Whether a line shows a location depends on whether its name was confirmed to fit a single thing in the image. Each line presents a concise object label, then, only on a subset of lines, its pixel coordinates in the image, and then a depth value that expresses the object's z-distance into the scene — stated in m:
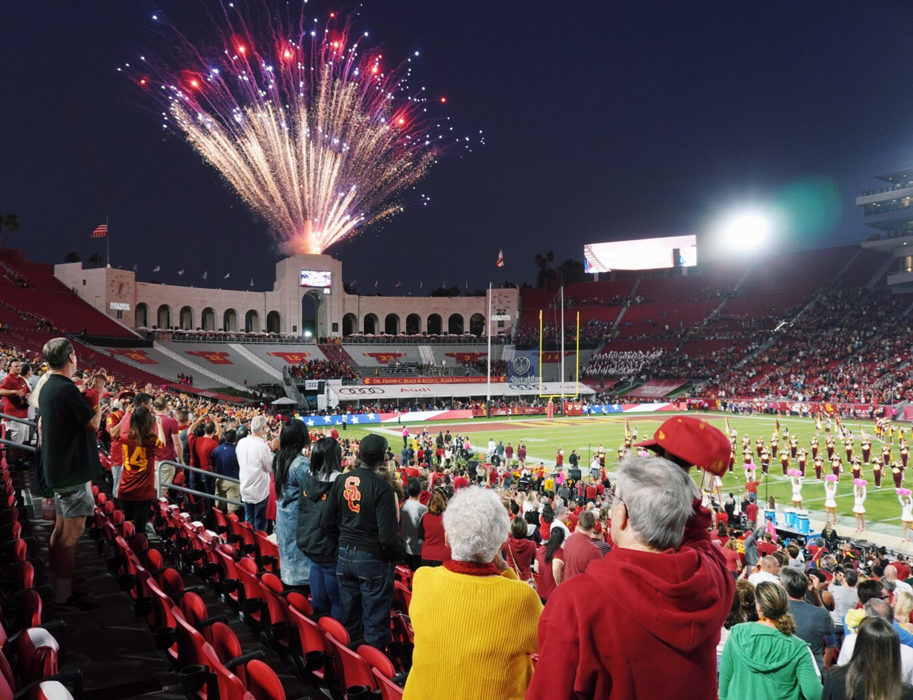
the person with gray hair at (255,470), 7.07
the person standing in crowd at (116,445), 7.68
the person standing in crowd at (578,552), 4.50
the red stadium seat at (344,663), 3.56
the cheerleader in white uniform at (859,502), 16.58
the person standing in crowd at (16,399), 7.85
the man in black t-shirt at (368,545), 4.32
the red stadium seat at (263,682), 3.19
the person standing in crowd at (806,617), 4.80
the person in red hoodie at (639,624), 1.83
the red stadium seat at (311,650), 4.09
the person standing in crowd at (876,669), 3.14
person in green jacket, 3.23
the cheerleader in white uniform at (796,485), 18.45
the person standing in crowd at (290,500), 5.49
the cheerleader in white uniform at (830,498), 17.06
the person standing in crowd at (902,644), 3.87
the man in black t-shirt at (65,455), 4.73
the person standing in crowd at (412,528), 7.16
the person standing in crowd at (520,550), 6.66
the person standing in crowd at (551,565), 5.81
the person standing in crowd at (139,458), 6.43
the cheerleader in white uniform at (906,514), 15.67
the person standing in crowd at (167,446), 8.65
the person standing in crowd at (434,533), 6.61
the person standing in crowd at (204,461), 9.49
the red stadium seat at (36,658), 3.13
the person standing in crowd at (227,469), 8.80
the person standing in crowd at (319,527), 4.82
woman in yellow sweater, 2.46
